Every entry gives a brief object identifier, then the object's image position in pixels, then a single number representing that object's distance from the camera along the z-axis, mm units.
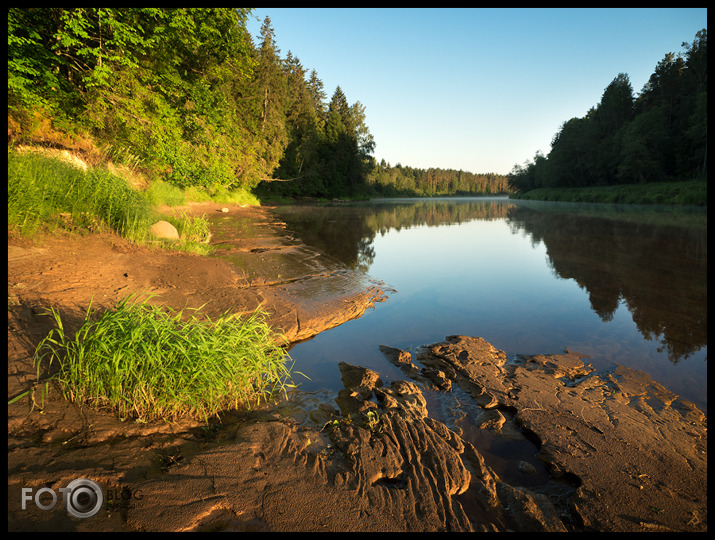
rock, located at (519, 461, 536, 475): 2733
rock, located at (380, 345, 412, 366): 4645
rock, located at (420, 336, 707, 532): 2289
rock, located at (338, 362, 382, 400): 3768
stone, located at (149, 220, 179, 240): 8492
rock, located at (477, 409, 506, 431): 3258
